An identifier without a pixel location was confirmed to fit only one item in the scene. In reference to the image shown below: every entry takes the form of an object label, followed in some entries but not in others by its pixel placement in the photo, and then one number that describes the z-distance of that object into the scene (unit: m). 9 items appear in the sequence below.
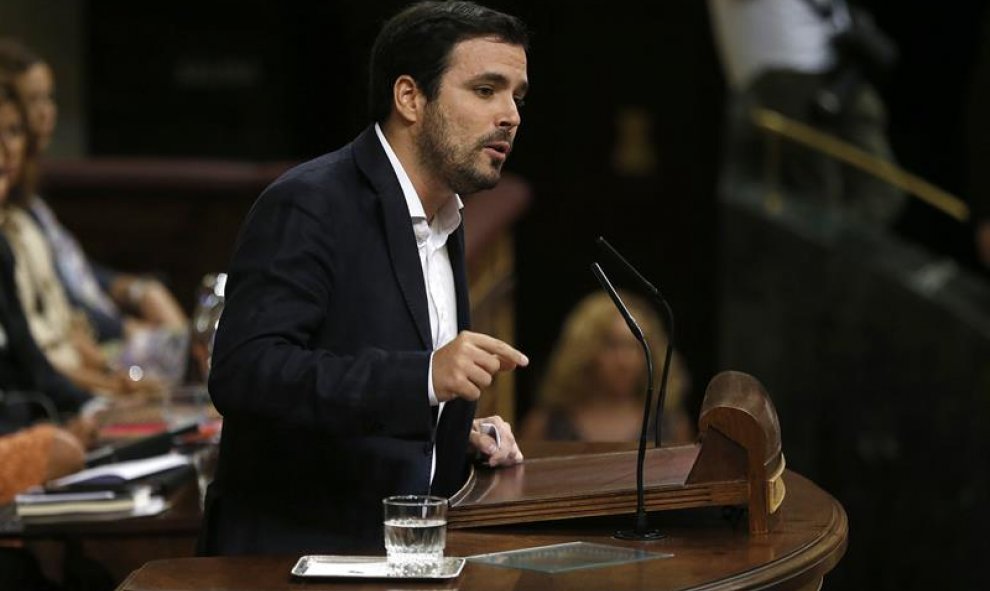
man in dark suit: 5.09
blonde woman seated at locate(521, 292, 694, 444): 12.45
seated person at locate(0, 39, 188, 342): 10.45
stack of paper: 6.66
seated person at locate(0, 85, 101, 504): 8.37
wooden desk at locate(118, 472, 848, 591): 4.54
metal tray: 4.59
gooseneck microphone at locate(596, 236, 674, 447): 5.10
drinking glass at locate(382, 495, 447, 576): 4.67
